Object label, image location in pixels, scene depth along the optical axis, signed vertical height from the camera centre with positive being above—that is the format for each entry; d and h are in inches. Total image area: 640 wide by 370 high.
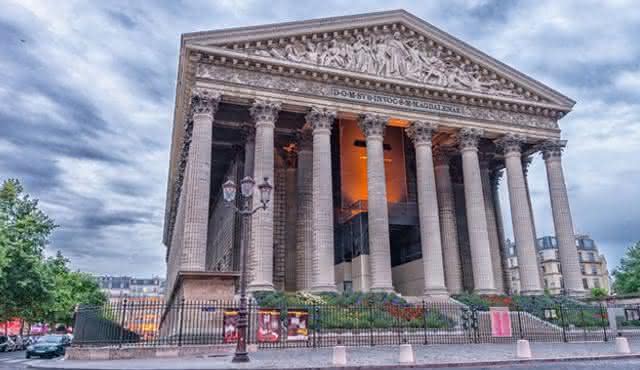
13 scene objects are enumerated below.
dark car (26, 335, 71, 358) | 1112.2 -37.9
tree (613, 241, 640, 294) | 1948.8 +174.9
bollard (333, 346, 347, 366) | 541.0 -32.3
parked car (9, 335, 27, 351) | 1601.7 -40.9
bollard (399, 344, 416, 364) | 554.6 -33.3
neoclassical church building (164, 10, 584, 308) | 1101.1 +463.6
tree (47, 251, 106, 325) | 1696.6 +187.2
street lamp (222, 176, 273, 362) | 559.5 +91.2
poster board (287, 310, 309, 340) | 767.7 -1.3
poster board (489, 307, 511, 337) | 832.3 -3.2
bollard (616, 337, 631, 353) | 671.3 -35.2
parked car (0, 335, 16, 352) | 1456.1 -39.3
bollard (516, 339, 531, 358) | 609.0 -33.3
